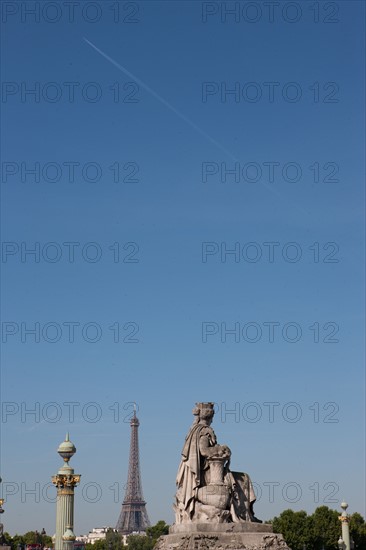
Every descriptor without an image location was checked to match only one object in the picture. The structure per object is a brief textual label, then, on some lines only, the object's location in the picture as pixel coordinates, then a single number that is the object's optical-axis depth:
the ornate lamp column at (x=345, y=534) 54.94
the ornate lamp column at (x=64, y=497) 56.91
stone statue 33.03
